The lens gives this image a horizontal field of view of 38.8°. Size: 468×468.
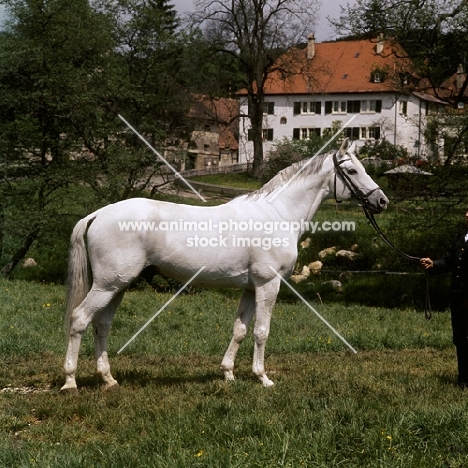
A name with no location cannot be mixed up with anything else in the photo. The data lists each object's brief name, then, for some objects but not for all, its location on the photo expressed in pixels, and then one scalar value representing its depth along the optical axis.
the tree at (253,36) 49.19
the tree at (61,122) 22.25
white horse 7.86
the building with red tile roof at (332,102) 68.56
